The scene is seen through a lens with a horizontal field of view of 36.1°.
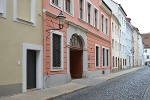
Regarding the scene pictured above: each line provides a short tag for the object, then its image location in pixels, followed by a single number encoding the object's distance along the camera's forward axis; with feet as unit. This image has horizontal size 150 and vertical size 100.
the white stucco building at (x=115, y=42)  106.85
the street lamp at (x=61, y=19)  39.92
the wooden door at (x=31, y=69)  37.04
